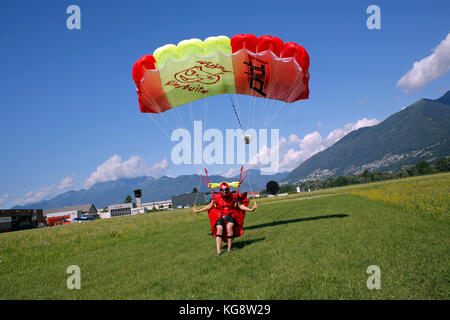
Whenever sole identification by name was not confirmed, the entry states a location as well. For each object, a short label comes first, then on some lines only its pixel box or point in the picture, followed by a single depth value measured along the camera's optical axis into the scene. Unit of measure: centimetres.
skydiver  857
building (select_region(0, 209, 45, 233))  6008
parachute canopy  1009
